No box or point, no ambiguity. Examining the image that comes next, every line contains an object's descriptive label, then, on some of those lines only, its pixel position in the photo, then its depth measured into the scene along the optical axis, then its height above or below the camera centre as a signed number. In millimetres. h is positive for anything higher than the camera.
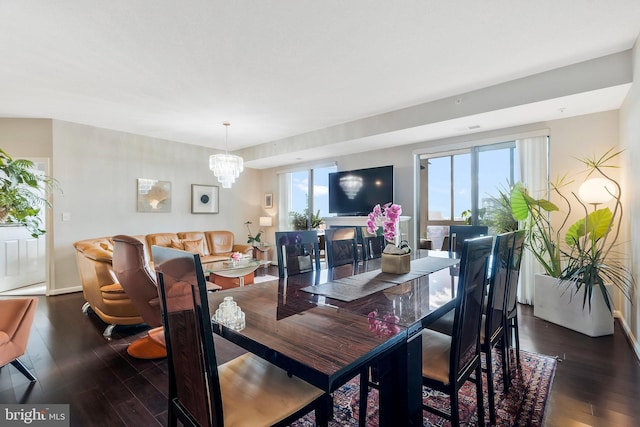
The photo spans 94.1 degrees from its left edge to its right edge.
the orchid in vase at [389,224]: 2049 -87
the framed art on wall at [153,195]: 5447 +318
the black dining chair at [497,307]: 1630 -558
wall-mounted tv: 5051 +409
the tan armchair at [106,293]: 2916 -818
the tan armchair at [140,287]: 2416 -621
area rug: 1699 -1181
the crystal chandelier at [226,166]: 4664 +736
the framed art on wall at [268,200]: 7166 +294
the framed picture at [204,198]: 6160 +298
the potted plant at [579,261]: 2840 -513
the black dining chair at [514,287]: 1973 -523
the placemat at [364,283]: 1628 -440
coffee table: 3635 -710
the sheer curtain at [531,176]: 3736 +460
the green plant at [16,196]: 2137 +122
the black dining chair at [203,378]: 931 -650
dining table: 935 -446
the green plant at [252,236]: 6738 -572
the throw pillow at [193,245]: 5402 -607
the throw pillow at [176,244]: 5350 -572
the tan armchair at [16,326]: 2018 -792
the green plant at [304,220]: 6376 -171
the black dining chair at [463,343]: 1312 -644
